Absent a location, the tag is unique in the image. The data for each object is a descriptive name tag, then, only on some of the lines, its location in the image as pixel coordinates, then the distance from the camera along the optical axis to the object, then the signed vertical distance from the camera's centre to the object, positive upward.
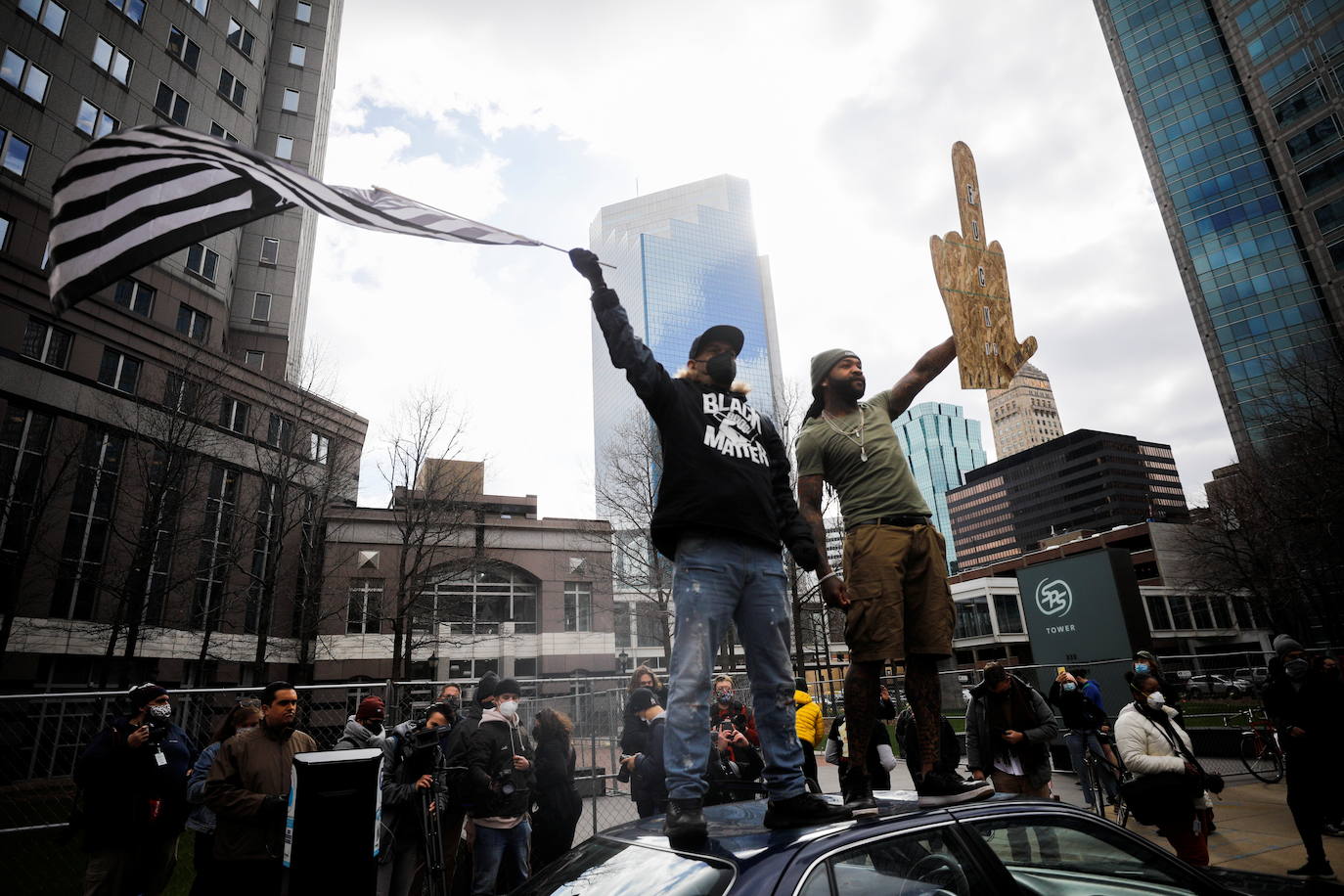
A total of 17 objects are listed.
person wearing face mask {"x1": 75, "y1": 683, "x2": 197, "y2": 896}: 5.79 -0.92
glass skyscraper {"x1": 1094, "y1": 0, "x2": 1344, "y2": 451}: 57.56 +39.55
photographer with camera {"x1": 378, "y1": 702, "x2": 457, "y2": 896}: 6.11 -1.16
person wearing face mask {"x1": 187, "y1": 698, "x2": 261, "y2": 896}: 5.59 -0.87
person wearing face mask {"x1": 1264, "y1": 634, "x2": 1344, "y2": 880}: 6.11 -1.07
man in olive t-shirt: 3.55 +0.41
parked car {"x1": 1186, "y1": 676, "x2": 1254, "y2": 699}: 39.25 -3.72
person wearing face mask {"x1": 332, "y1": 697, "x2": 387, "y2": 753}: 6.38 -0.51
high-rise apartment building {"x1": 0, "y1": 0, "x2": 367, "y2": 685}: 21.20 +9.03
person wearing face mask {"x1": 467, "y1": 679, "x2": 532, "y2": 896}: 6.23 -1.18
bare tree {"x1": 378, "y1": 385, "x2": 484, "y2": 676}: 25.58 +6.06
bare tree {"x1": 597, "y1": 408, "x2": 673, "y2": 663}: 28.45 +6.24
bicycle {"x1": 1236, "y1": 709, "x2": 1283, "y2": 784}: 11.65 -2.23
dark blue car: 2.34 -0.75
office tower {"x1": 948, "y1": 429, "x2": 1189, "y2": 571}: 136.00 +28.51
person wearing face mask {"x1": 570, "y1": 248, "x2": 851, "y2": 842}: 3.00 +0.50
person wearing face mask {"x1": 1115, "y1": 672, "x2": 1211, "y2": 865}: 5.39 -1.02
